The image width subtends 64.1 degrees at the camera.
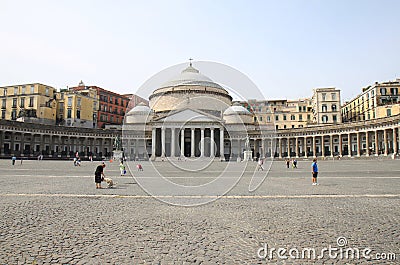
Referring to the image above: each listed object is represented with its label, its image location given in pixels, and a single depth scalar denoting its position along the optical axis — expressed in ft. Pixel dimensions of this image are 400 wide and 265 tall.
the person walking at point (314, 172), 50.86
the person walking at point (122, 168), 71.46
